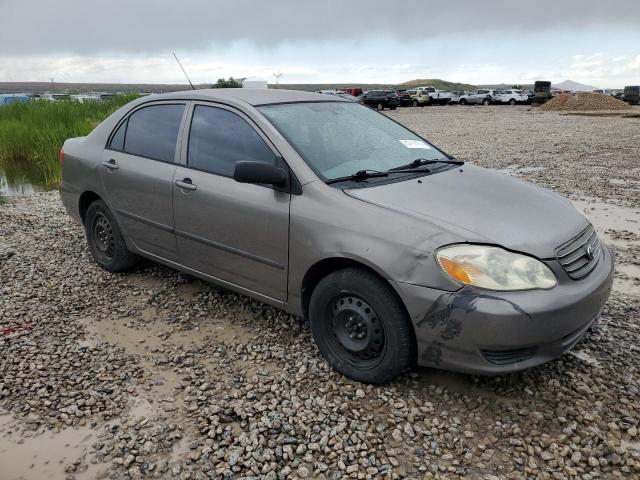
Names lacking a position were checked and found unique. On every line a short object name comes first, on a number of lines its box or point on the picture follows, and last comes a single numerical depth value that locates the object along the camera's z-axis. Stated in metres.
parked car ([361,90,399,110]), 40.41
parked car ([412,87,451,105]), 47.31
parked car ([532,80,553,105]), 44.62
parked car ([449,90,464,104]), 50.29
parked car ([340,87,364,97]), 47.56
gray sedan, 2.85
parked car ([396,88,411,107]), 44.45
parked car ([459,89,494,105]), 50.16
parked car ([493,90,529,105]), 49.75
